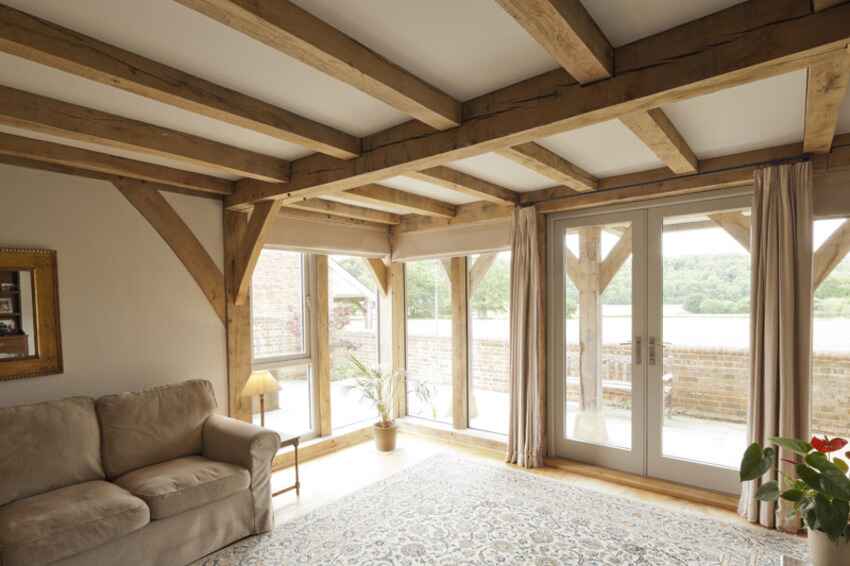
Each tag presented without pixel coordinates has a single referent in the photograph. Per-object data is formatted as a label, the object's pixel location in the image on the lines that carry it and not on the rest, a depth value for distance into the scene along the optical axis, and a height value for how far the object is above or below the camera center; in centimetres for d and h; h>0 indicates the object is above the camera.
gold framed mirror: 270 -23
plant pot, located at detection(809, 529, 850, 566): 173 -108
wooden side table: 343 -128
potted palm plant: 461 -130
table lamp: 360 -87
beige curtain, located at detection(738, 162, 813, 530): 286 -29
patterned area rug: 266 -165
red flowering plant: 175 -88
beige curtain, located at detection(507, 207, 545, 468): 408 -68
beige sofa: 221 -114
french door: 339 -58
